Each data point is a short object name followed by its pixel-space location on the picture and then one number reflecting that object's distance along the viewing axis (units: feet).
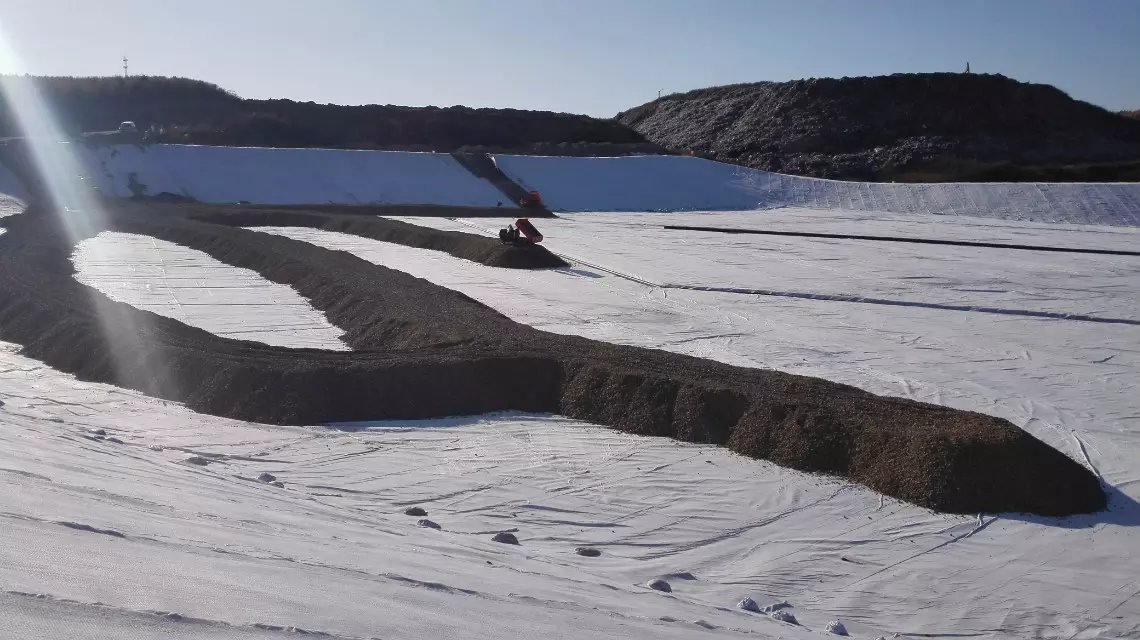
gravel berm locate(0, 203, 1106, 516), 34.32
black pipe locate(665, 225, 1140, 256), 92.89
